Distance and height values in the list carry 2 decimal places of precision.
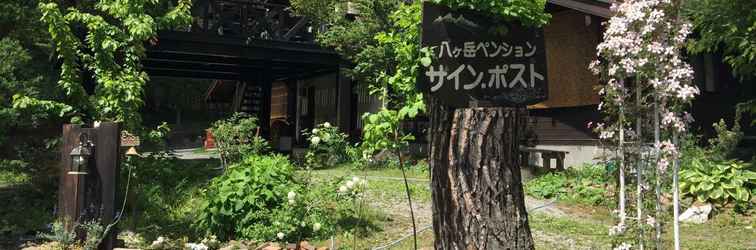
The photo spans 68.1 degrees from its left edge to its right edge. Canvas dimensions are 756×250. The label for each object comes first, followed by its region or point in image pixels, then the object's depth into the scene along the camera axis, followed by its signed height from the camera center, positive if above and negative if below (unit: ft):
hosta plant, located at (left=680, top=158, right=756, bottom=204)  26.48 -2.48
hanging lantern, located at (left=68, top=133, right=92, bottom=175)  18.92 -1.01
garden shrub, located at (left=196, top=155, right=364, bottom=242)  19.35 -2.86
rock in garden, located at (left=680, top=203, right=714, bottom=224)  25.67 -3.90
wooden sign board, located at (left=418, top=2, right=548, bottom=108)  10.68 +1.31
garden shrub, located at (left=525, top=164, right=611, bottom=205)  30.04 -3.26
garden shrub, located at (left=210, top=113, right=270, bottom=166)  29.40 -0.72
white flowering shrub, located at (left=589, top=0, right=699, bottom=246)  12.30 +1.12
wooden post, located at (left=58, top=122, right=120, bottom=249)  19.06 -1.93
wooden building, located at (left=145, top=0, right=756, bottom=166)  40.98 +5.87
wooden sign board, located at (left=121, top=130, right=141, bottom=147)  22.35 -0.51
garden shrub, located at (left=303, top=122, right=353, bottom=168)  19.17 -1.50
